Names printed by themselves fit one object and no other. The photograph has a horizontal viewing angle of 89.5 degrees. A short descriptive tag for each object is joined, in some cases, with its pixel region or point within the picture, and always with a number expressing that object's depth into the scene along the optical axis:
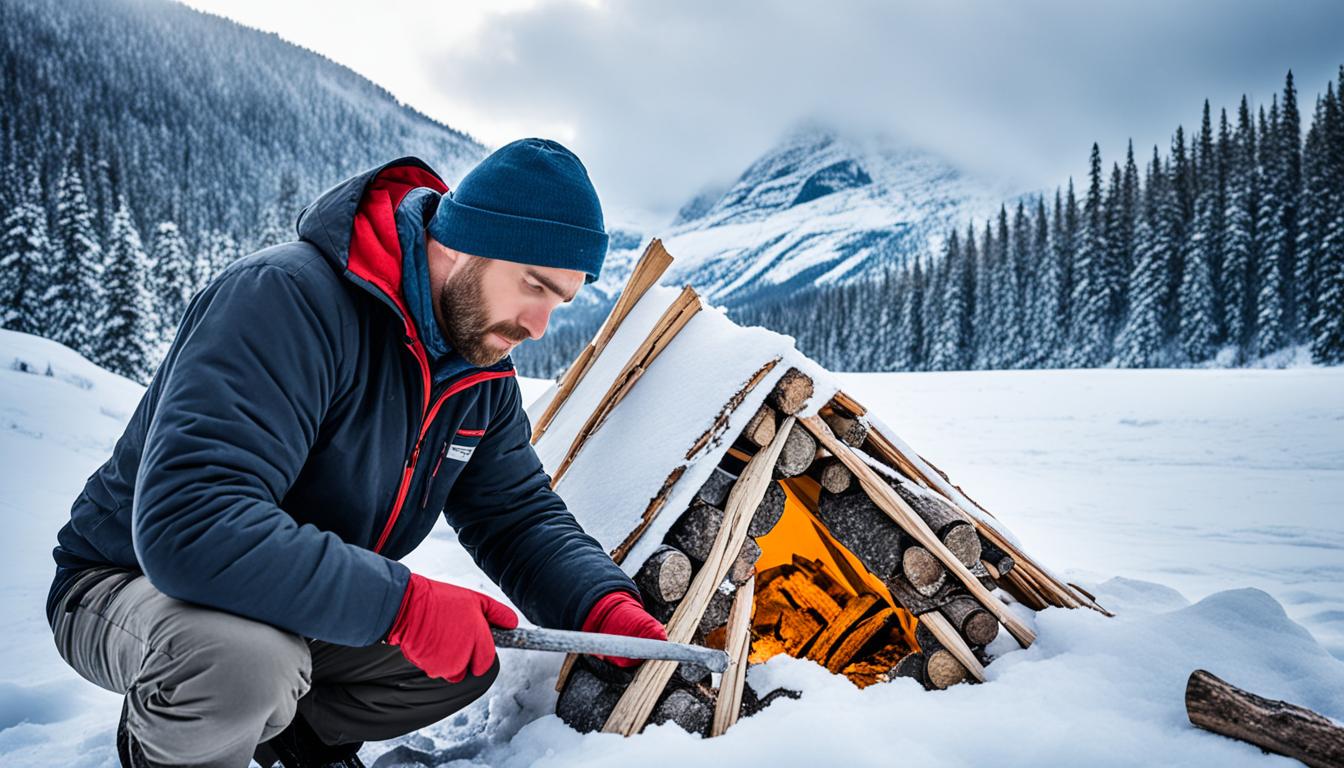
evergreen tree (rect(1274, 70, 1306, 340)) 34.66
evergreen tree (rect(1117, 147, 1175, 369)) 37.23
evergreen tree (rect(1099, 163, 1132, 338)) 42.53
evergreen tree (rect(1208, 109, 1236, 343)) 36.59
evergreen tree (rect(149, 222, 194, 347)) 30.20
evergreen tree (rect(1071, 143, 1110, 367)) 41.69
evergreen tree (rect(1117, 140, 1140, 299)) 43.44
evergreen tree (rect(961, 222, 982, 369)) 51.66
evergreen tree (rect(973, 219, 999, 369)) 49.62
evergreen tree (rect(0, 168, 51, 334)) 25.41
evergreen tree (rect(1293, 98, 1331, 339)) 33.09
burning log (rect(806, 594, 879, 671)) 3.72
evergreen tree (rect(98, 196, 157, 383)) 23.59
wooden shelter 2.50
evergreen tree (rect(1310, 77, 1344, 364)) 29.41
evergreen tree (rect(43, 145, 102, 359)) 25.22
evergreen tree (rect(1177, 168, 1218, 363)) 35.88
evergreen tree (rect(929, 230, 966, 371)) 50.47
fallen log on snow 1.73
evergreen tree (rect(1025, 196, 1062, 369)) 44.78
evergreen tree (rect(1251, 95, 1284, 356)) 33.06
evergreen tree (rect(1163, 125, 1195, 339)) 38.78
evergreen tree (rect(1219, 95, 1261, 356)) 35.47
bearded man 1.41
